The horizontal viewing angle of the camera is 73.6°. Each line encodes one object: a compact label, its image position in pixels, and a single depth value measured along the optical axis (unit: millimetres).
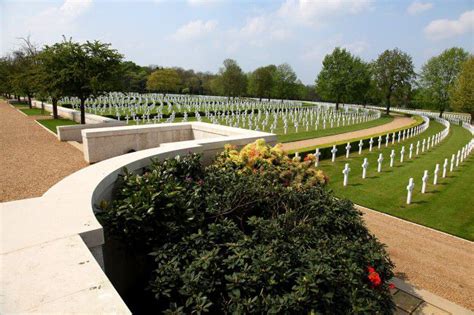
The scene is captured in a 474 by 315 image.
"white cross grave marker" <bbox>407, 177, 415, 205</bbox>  8934
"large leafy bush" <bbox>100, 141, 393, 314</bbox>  2635
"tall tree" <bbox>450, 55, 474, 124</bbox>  31516
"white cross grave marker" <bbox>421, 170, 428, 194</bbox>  10039
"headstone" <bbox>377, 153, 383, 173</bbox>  12793
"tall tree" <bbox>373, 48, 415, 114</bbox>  47094
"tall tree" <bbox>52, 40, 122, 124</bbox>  14195
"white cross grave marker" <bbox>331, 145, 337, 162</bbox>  14383
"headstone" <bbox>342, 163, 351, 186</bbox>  10828
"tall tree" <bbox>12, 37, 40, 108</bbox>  24019
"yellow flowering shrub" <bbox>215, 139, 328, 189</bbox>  5387
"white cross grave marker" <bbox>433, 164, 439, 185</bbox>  11083
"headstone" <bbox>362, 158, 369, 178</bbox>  11773
